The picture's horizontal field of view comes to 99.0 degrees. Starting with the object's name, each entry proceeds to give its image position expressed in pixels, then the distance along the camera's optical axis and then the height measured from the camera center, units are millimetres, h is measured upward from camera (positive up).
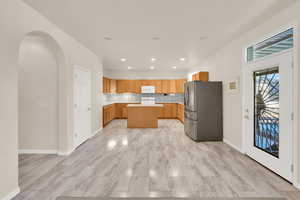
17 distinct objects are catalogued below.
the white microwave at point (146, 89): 7113 +511
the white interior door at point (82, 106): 3325 -211
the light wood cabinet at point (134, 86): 7202 +686
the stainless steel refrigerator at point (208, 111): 3791 -381
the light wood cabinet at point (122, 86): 7190 +686
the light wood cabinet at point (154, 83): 7249 +859
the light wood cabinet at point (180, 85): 7214 +741
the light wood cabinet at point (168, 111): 7285 -730
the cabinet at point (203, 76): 4715 +816
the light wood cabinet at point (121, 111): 7190 -719
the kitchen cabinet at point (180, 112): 6218 -707
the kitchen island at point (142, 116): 5284 -742
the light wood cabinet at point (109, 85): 5889 +646
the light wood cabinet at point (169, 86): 7231 +687
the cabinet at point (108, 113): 5569 -725
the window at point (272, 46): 2087 +974
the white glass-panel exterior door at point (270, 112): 2049 -261
